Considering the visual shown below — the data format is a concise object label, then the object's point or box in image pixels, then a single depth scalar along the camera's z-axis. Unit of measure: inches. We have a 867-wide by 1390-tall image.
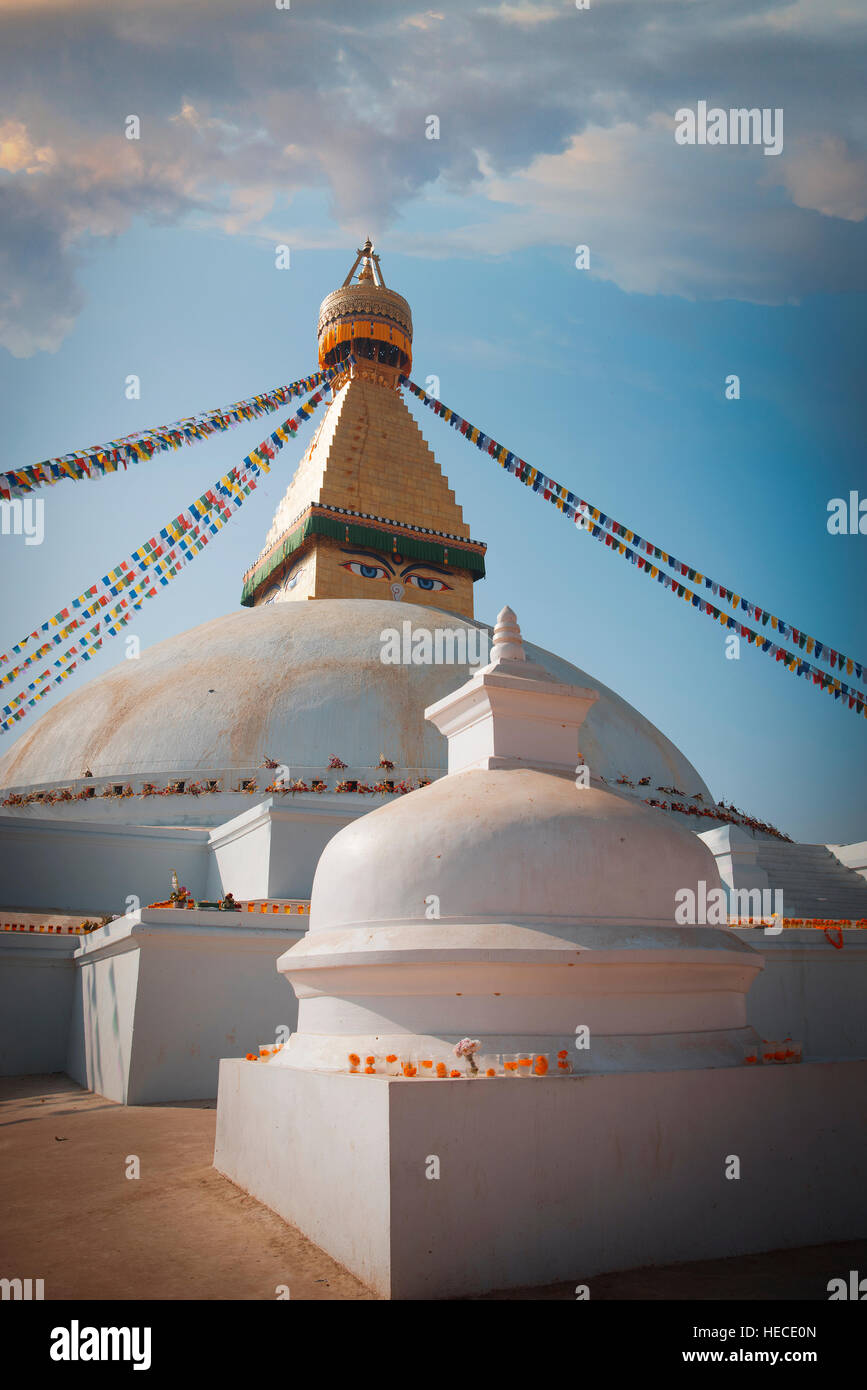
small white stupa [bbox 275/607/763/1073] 160.4
